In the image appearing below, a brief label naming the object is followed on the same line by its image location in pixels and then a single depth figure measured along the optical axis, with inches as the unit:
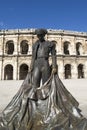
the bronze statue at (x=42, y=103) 84.5
